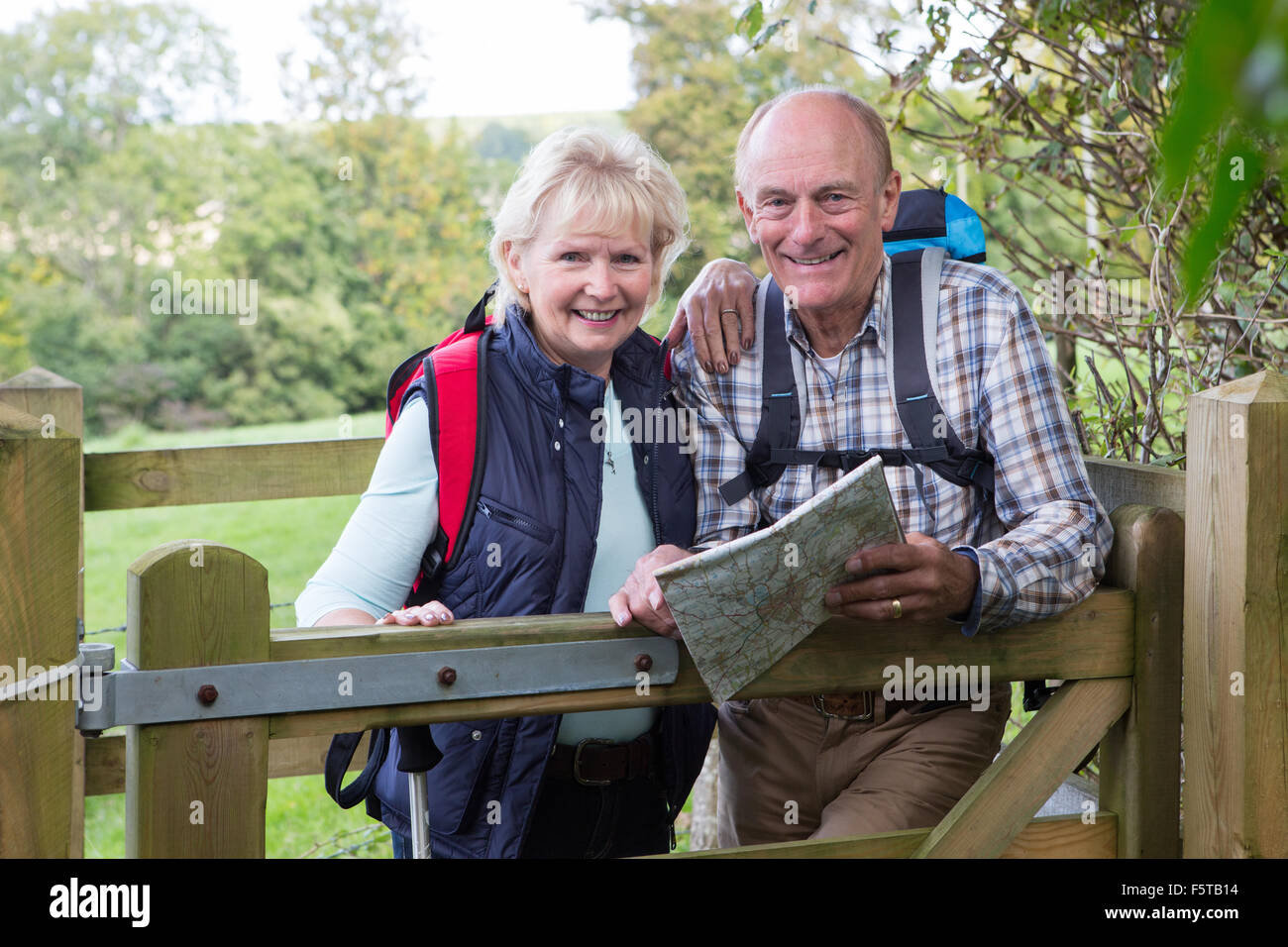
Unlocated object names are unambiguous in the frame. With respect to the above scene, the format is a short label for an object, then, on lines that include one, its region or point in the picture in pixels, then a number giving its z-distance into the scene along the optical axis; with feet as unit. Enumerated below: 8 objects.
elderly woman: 6.85
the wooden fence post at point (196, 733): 5.05
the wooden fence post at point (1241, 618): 6.13
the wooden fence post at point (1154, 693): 6.61
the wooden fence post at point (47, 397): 10.66
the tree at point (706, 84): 53.10
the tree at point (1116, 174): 9.89
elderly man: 7.22
